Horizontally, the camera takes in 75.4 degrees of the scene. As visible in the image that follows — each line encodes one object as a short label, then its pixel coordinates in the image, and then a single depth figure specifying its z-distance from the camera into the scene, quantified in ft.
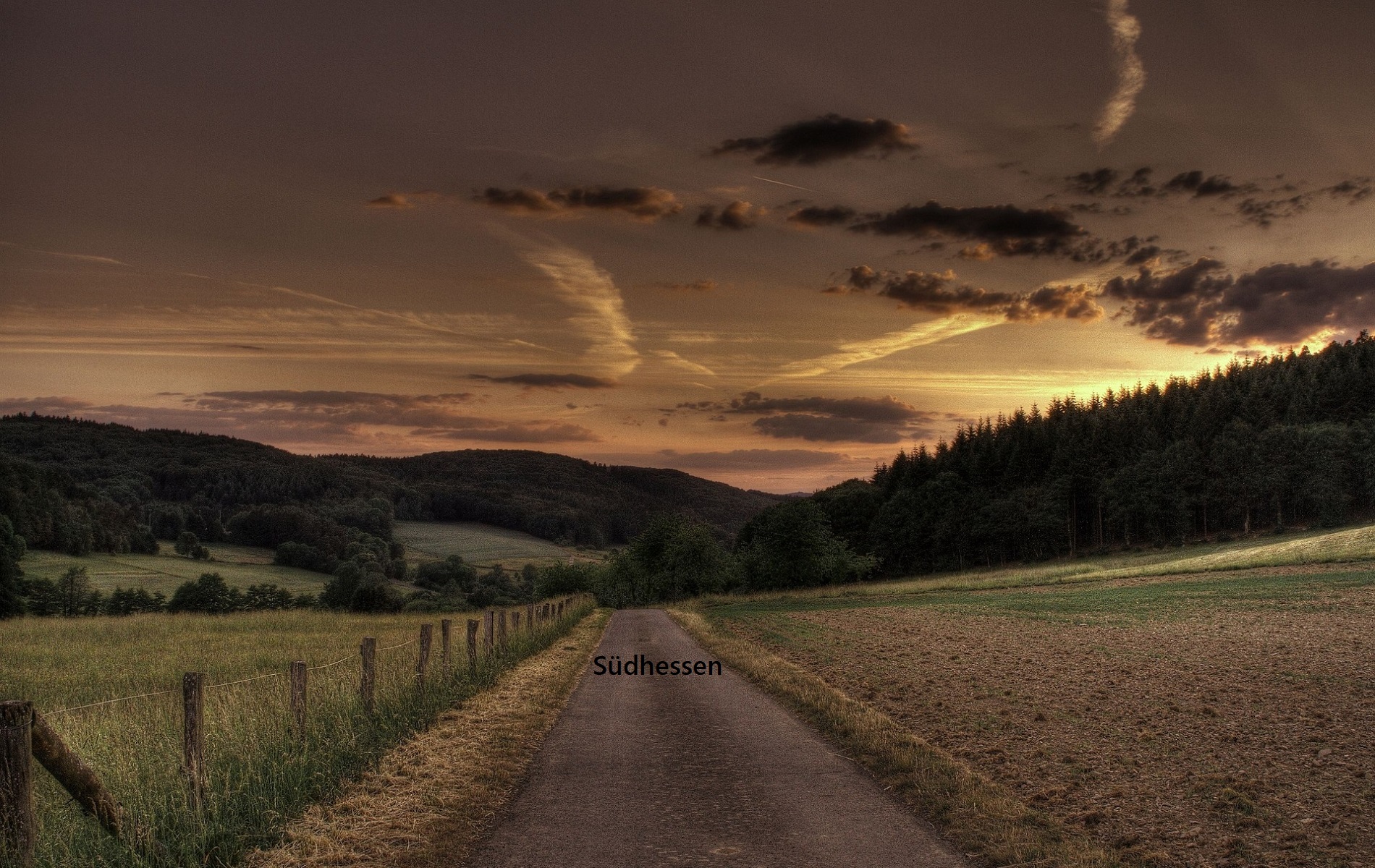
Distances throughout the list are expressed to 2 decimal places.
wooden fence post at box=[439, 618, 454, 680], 53.51
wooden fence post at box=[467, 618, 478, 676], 59.00
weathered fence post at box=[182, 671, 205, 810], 26.32
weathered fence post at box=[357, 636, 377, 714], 41.09
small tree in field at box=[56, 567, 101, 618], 271.28
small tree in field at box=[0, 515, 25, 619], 223.30
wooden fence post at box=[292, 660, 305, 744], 34.47
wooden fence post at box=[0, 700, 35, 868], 19.72
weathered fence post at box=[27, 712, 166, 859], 21.02
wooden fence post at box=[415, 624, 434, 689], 48.32
